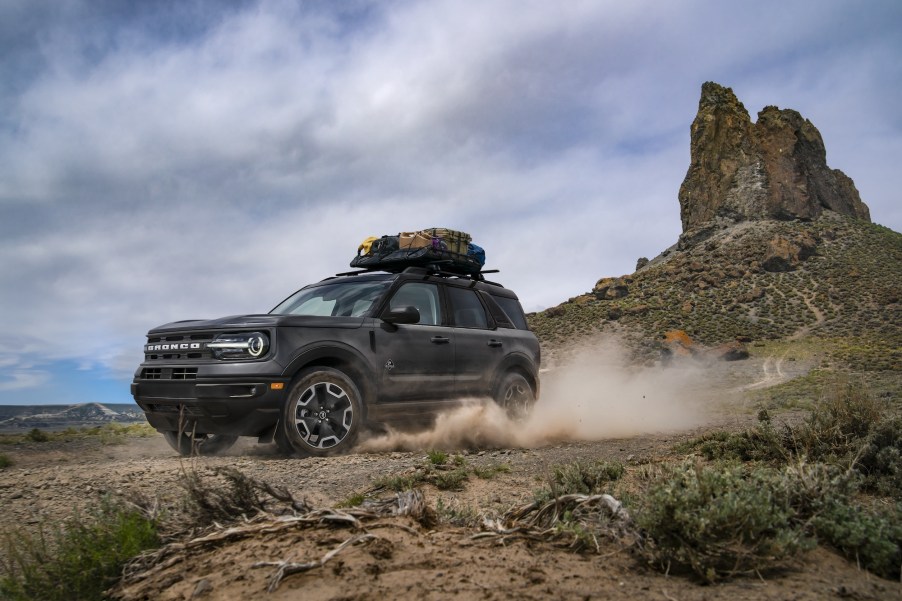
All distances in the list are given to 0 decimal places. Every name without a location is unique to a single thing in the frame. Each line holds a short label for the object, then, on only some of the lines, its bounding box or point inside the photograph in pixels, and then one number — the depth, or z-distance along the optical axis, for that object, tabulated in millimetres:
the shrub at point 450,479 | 4715
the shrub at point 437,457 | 5648
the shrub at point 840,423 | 5055
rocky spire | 75375
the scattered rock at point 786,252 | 59531
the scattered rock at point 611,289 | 59344
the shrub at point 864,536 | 2654
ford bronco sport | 6126
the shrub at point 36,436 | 10078
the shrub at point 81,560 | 2793
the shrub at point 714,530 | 2525
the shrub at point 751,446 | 5230
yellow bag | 9062
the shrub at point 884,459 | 4246
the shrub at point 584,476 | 4095
